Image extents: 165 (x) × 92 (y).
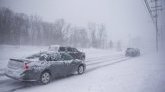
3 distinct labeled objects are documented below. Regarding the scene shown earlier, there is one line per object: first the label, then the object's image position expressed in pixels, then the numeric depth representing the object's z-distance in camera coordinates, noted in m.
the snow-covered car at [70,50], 10.79
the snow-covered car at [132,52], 20.65
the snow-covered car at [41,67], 5.24
